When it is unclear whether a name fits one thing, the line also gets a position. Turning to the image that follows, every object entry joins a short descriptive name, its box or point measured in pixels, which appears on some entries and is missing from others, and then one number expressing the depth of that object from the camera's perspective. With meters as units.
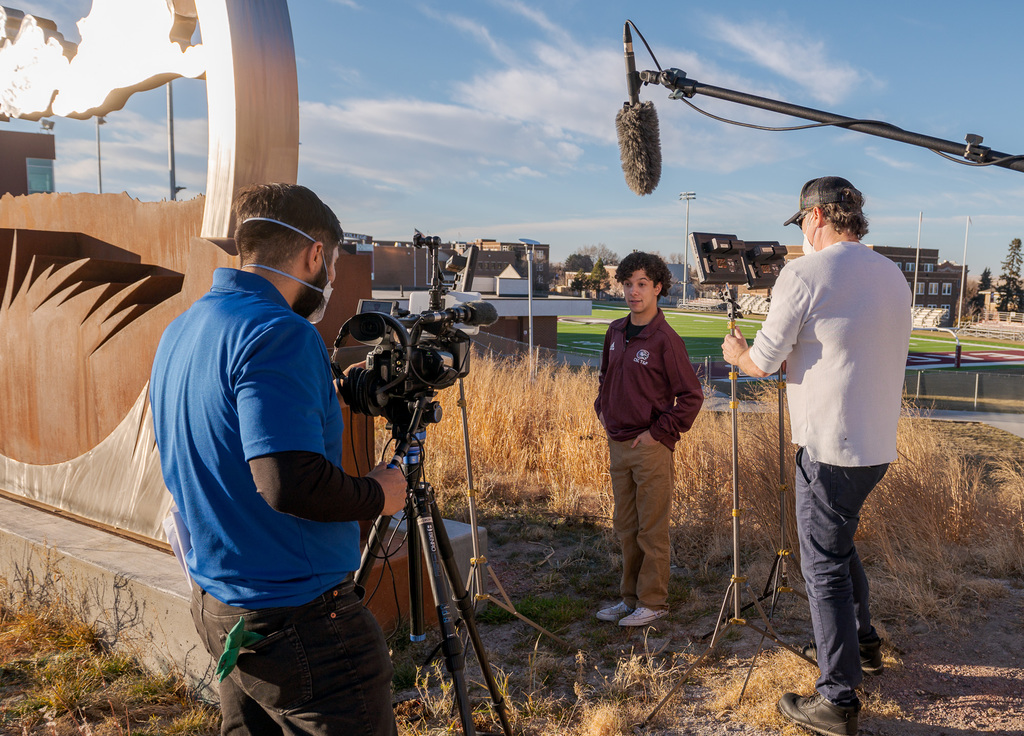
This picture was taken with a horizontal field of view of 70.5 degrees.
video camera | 2.06
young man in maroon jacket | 3.88
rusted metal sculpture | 3.79
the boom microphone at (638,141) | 3.99
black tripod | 2.14
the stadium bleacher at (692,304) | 90.46
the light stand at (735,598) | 3.28
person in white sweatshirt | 2.62
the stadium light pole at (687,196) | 81.54
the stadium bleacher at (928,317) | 70.38
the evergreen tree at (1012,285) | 83.94
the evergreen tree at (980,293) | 88.25
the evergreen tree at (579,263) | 123.19
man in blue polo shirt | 1.47
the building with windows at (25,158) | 30.91
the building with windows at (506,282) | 37.06
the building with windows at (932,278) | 86.31
